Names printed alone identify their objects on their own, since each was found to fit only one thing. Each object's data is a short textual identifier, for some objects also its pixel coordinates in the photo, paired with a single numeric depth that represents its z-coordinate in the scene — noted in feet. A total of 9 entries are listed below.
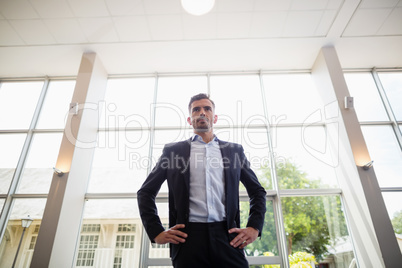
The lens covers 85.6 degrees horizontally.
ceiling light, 11.60
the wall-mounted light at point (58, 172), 11.13
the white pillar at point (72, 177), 10.13
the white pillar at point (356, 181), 9.92
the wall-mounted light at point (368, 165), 10.92
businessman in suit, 3.95
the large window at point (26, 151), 11.95
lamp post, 11.92
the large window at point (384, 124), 12.42
